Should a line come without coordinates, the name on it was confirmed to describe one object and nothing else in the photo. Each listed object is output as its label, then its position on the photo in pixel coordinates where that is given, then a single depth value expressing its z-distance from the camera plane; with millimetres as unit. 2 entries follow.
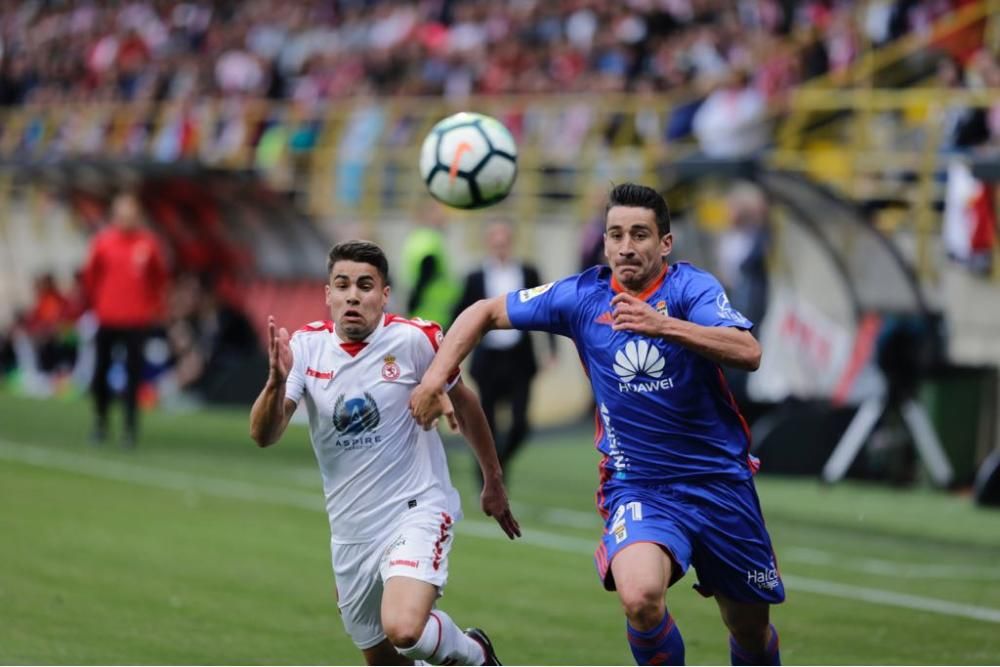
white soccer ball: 19469
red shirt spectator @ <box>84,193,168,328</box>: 35281
